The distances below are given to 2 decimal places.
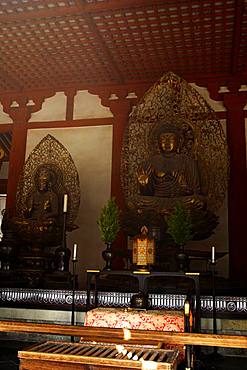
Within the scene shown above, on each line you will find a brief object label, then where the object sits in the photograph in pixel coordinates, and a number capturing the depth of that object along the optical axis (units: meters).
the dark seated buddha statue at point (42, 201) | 5.64
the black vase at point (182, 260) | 4.08
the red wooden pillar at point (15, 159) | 6.59
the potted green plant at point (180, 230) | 4.10
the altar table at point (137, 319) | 2.59
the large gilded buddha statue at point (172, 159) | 4.93
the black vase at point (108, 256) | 4.39
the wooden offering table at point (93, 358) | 1.76
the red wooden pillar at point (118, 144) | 6.02
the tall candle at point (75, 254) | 3.64
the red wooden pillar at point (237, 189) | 5.63
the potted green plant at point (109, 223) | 4.28
